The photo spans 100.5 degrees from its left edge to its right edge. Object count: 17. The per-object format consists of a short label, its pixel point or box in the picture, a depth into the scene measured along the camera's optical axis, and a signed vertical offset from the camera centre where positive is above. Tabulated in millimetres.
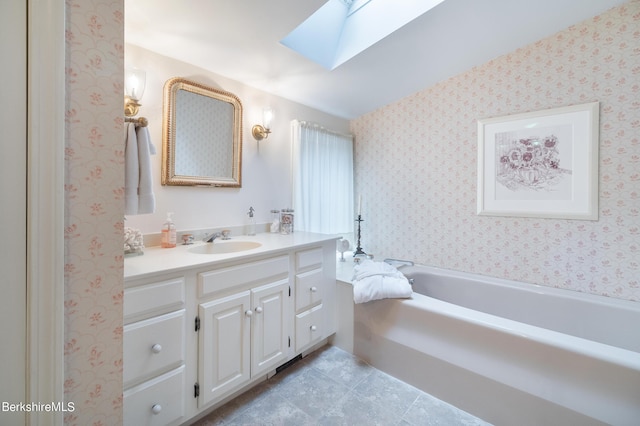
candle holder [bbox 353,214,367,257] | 2705 -407
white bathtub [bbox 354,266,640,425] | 1183 -762
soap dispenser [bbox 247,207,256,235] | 2107 -93
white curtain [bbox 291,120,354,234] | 2436 +329
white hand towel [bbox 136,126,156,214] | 1202 +171
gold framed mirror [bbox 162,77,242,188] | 1662 +518
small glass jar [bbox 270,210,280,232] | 2244 -81
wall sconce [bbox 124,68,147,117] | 1411 +659
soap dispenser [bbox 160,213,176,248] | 1582 -144
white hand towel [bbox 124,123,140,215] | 1150 +179
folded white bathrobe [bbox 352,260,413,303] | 1789 -502
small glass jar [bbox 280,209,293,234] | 2229 -96
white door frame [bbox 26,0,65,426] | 604 +16
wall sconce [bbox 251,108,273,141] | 2102 +677
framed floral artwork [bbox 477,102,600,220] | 1848 +380
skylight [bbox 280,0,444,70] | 1735 +1287
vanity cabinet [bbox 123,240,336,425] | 1104 -603
